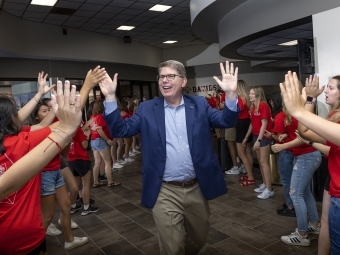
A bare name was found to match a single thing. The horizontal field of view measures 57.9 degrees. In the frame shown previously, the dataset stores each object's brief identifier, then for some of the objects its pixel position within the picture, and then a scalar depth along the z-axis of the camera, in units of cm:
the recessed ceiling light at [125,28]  948
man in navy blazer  219
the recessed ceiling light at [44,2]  669
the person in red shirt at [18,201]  148
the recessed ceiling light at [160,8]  761
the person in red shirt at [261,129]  423
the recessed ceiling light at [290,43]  729
